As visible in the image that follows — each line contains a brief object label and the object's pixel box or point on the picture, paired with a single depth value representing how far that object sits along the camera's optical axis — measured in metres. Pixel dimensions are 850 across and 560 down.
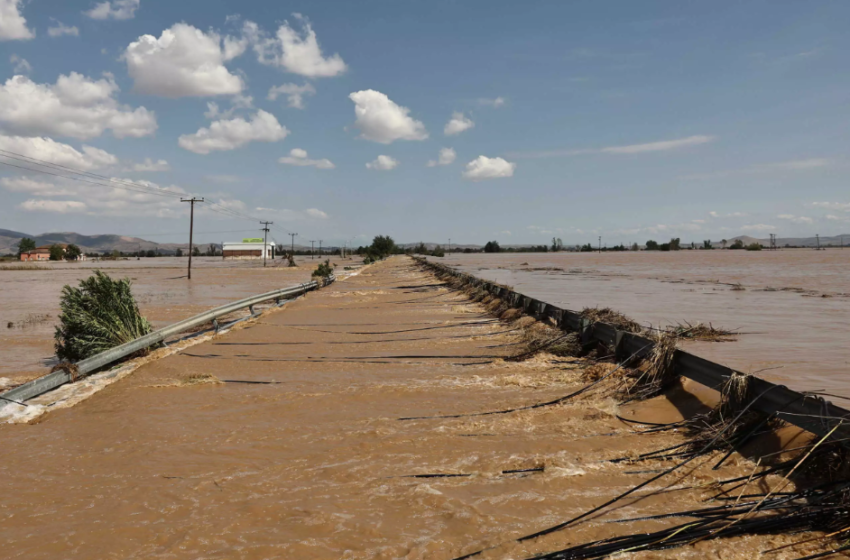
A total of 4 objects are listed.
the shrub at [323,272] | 40.30
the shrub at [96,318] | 9.82
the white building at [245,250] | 139.88
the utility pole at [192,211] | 51.13
